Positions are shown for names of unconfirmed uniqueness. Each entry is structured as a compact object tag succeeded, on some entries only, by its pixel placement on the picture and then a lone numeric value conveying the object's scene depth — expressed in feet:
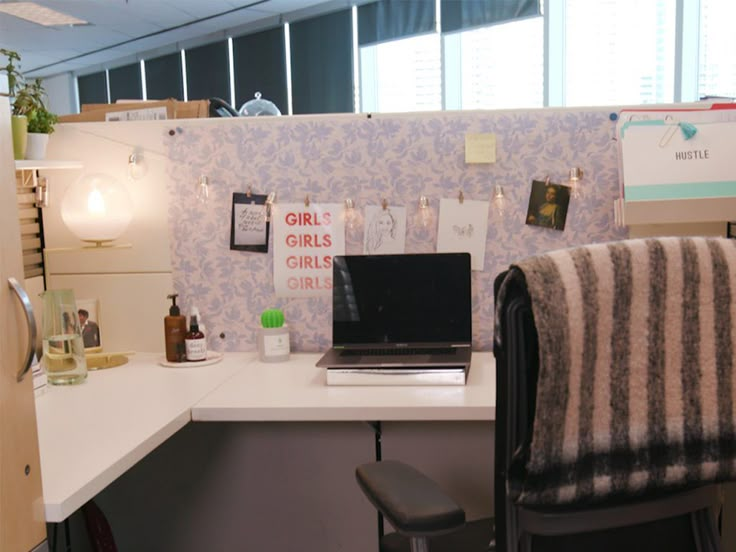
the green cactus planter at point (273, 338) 6.36
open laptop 6.06
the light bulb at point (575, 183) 6.33
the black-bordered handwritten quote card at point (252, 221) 6.64
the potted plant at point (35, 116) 6.26
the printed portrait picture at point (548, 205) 6.36
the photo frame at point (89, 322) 6.78
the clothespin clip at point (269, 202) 6.63
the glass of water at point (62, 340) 5.80
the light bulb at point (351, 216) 6.54
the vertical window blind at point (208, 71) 25.96
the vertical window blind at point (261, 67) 24.34
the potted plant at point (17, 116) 6.00
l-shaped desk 4.03
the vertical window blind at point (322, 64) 22.48
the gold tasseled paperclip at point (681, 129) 5.95
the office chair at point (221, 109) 7.63
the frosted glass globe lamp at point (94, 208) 6.37
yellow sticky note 6.34
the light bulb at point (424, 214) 6.46
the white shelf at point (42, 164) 6.10
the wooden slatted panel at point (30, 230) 6.72
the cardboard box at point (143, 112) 6.84
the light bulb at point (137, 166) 6.74
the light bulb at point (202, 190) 6.66
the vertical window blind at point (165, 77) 27.50
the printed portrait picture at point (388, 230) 6.51
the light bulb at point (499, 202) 6.40
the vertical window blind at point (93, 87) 30.22
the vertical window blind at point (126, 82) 29.02
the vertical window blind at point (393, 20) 20.62
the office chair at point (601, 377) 2.86
